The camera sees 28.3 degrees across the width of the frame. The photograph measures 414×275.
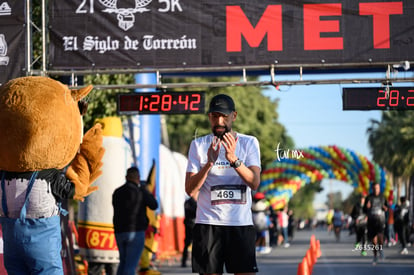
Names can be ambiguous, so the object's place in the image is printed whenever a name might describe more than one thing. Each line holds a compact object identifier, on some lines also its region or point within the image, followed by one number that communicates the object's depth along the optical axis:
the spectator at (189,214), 18.09
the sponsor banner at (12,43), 12.77
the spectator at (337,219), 33.28
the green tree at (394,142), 50.50
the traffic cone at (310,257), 12.11
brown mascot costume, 6.88
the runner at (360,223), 19.88
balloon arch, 30.06
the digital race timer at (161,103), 12.94
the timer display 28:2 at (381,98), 12.77
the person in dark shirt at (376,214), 17.53
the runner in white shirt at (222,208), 6.80
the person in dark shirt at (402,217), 26.06
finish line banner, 12.52
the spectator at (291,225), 40.54
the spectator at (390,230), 25.18
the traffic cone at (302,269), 9.04
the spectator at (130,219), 11.49
